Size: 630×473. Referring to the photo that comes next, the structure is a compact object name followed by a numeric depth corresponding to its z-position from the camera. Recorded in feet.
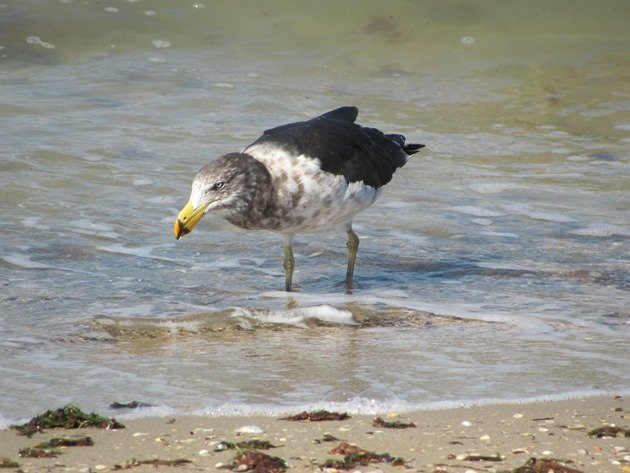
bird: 40.63
